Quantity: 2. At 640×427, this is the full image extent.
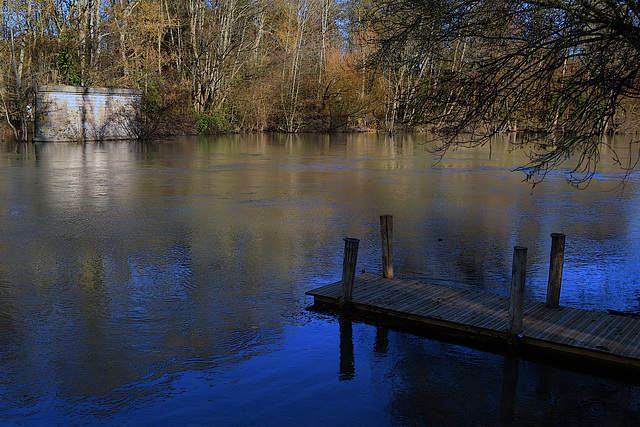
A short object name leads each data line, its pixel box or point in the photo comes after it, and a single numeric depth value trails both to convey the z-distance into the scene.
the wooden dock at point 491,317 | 6.65
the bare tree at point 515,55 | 7.68
